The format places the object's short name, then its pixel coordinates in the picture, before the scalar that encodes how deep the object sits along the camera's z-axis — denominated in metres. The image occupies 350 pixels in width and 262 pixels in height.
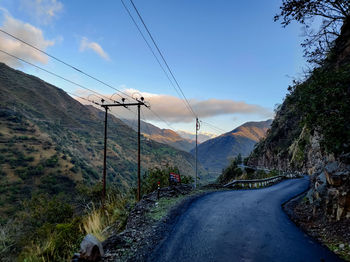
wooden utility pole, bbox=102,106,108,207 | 18.63
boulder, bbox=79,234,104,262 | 5.04
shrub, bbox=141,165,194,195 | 17.05
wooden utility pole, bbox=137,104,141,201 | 19.41
